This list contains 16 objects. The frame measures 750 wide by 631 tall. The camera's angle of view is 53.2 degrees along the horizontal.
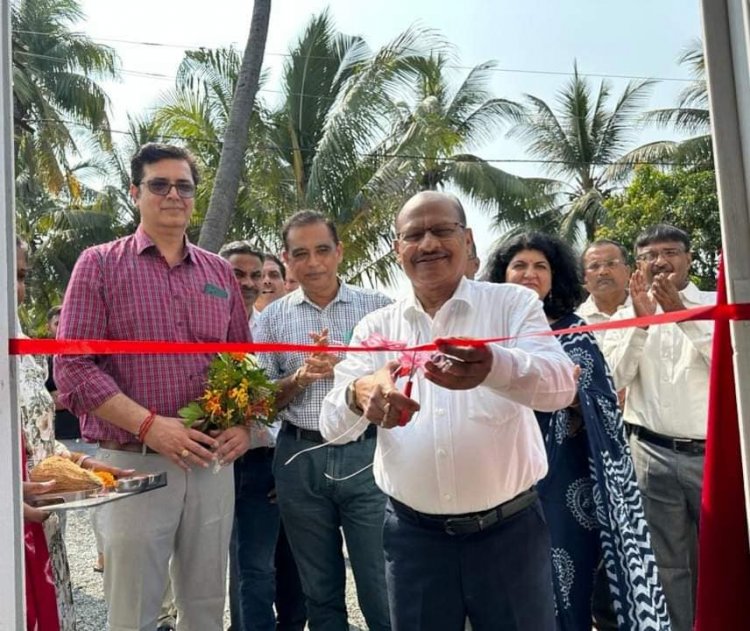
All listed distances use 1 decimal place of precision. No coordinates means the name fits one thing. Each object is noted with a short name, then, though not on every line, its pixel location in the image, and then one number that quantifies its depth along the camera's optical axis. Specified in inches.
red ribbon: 54.7
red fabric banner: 59.1
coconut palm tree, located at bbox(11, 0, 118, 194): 759.1
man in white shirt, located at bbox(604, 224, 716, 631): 143.2
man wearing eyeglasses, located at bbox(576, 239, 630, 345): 180.7
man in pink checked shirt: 109.0
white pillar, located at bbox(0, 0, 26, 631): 53.8
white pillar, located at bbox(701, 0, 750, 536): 52.2
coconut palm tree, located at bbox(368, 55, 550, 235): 693.3
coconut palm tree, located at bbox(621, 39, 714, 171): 858.8
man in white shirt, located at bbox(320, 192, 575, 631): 89.2
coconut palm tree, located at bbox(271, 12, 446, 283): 665.6
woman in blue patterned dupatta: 111.4
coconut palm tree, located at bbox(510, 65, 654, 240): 1026.7
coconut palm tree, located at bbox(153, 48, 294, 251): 698.2
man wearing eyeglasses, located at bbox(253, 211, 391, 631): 129.7
